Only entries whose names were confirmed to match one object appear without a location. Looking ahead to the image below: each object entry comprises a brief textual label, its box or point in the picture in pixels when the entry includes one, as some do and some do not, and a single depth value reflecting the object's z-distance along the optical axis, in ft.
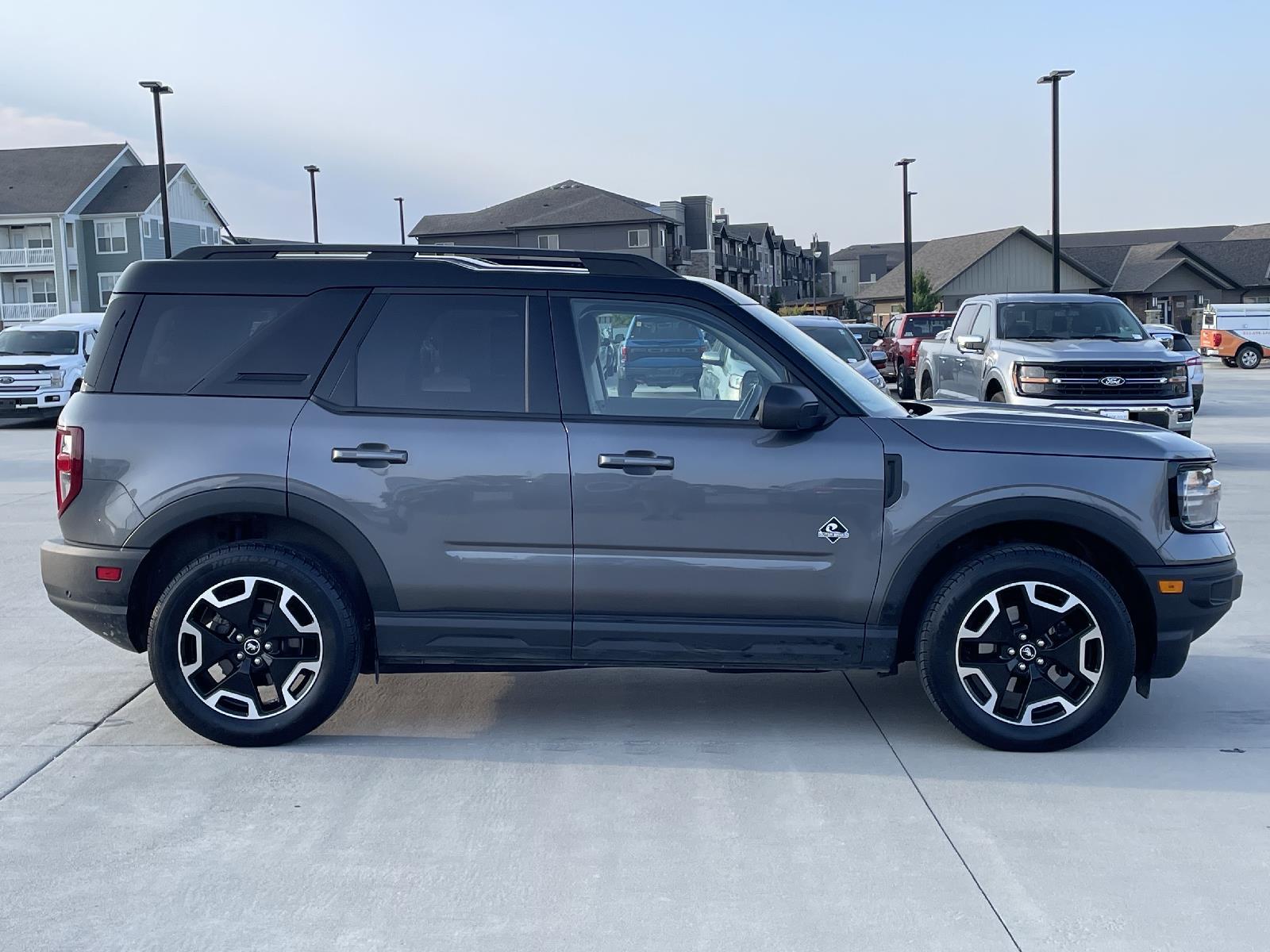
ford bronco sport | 16.53
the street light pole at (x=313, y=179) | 172.45
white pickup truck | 72.28
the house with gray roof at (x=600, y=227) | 232.12
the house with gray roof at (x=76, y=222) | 201.98
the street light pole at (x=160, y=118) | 106.32
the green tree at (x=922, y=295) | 211.61
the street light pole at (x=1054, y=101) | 104.47
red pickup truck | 100.01
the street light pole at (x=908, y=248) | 146.00
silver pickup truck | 45.73
